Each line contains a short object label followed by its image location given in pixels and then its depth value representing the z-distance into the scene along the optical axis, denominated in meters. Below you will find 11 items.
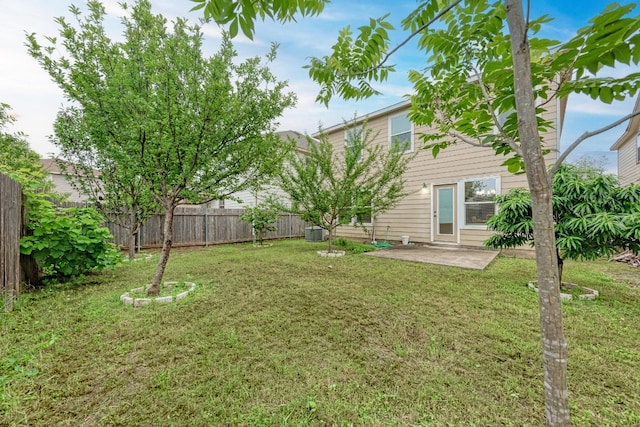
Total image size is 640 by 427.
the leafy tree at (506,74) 1.00
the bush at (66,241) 3.95
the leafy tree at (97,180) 5.35
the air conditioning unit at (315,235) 11.77
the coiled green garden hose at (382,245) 9.27
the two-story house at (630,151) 11.32
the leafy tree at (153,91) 3.25
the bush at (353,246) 8.34
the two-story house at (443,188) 7.57
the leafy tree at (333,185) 7.16
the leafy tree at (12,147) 6.25
